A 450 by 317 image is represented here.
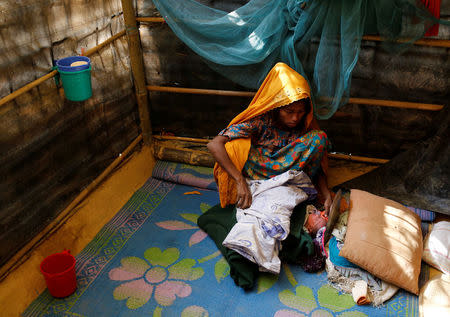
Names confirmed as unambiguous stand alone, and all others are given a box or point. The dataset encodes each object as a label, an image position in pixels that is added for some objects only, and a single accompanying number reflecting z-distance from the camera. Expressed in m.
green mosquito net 1.91
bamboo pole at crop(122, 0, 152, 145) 2.47
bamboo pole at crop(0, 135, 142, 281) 1.84
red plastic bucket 1.78
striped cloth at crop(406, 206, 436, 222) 2.28
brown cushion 1.85
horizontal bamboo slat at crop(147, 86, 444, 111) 2.35
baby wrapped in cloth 1.88
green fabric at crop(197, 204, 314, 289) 1.91
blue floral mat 1.82
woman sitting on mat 2.09
